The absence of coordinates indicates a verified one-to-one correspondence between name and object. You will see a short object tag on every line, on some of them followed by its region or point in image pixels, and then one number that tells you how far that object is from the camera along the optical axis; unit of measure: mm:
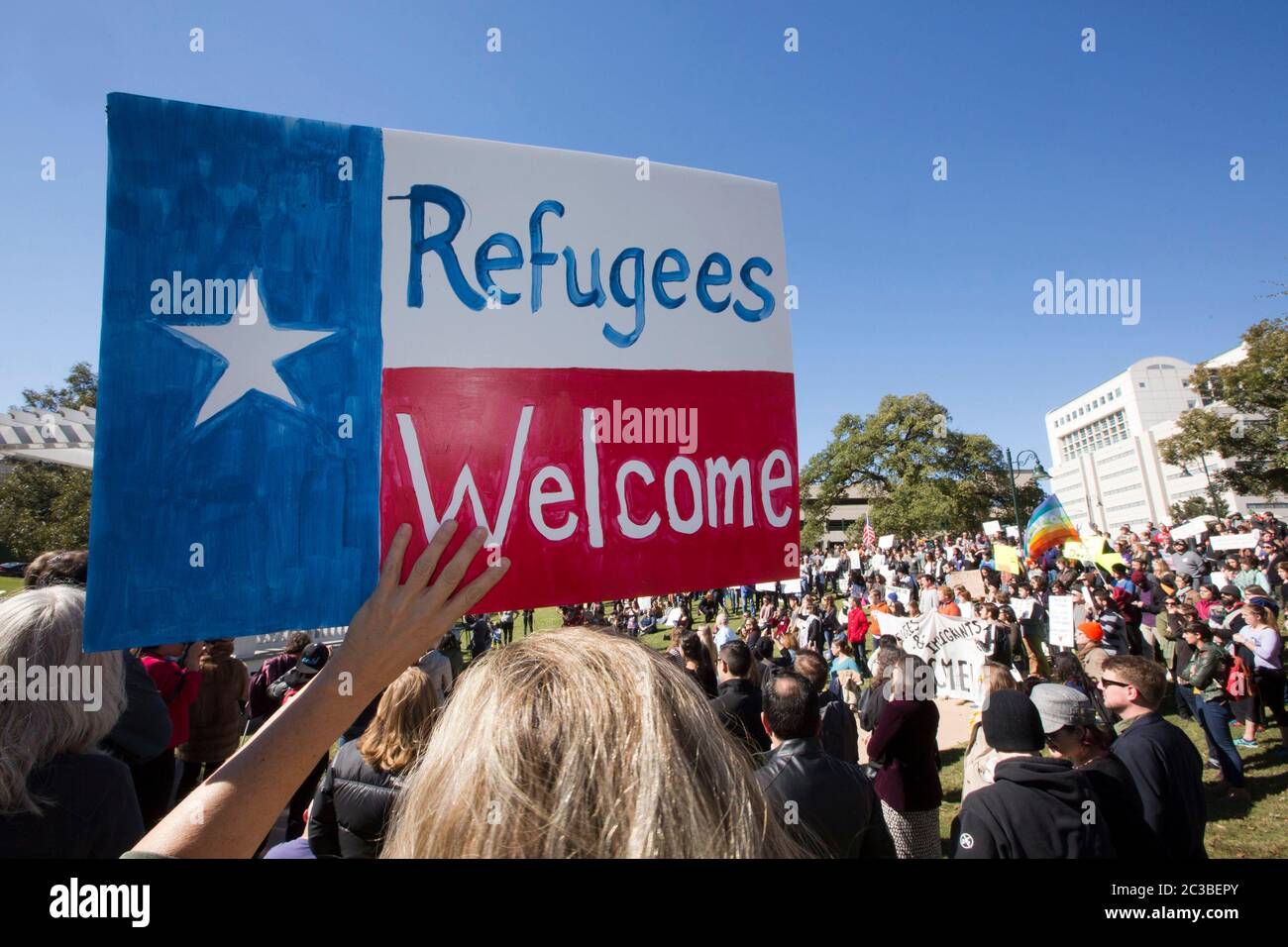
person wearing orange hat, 8125
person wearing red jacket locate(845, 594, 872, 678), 13289
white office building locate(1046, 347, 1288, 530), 63562
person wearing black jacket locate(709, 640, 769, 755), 5055
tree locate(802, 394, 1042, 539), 41062
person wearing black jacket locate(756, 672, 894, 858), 2719
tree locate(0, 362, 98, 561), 25688
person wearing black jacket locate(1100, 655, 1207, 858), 3166
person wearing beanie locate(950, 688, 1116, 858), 2477
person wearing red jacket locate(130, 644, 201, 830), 3059
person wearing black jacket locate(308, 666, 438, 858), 2643
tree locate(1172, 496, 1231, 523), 42594
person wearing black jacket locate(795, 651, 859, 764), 4777
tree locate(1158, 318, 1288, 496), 22000
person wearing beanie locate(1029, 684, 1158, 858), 2787
